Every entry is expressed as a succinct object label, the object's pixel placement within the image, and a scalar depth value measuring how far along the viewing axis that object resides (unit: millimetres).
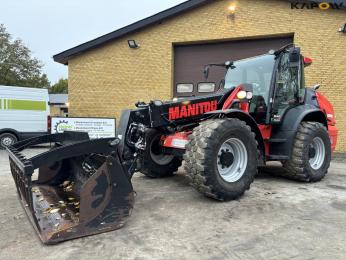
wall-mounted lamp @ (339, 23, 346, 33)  11978
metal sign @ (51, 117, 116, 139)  13500
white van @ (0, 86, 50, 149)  13602
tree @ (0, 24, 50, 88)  34094
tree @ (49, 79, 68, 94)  62062
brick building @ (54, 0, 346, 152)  12352
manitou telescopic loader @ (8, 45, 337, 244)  3836
